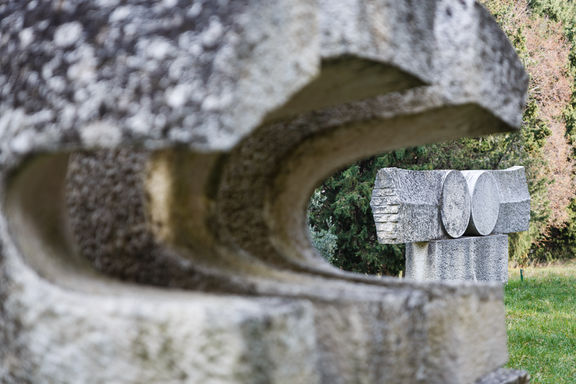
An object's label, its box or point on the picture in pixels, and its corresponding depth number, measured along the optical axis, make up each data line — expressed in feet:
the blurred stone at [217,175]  3.08
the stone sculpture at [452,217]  22.62
